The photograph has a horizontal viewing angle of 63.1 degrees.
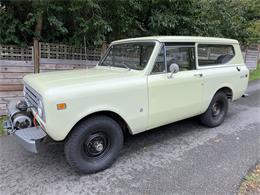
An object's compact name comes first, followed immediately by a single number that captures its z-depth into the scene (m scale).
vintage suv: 2.58
